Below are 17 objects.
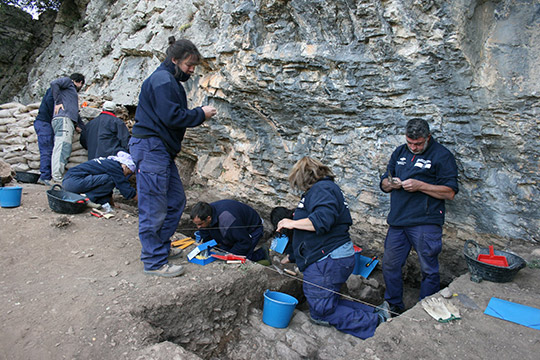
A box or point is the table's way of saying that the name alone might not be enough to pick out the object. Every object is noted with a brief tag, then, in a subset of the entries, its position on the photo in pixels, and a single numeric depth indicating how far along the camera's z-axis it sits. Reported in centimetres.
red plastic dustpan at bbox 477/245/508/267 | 346
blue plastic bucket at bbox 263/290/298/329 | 343
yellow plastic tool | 423
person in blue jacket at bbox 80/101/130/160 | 626
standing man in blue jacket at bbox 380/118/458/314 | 368
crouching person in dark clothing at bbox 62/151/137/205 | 542
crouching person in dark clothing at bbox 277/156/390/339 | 343
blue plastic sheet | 271
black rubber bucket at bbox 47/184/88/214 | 488
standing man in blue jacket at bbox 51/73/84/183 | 638
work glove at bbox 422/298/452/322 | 276
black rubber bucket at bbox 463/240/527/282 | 323
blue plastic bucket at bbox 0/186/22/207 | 492
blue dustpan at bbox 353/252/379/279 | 512
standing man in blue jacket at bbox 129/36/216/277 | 322
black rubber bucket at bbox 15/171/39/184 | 669
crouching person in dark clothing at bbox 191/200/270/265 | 459
